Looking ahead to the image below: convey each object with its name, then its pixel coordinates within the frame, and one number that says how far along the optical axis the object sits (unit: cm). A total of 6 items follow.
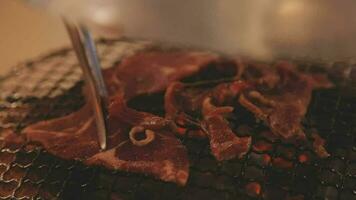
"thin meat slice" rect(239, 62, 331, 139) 48
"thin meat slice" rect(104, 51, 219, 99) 52
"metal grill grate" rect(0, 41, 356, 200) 45
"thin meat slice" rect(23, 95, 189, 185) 46
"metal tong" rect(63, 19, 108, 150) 40
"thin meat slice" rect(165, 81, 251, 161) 46
